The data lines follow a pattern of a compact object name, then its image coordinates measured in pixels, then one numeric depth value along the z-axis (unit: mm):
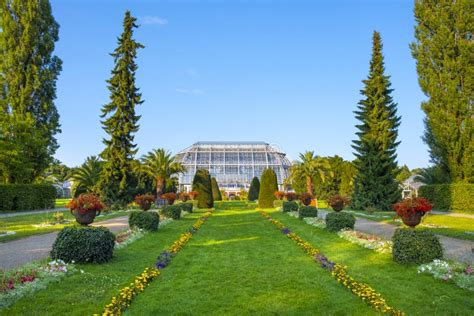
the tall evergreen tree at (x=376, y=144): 34375
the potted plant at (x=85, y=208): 10844
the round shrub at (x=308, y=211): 23641
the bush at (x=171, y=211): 24297
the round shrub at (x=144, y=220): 17359
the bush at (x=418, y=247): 9805
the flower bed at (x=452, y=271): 7914
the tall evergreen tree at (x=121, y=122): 34969
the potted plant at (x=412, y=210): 10625
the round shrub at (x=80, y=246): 9953
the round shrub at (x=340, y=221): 16984
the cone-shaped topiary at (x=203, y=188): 38188
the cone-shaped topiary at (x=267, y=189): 37906
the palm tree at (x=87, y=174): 37438
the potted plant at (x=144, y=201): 19652
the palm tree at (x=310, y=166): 44562
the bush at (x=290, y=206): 29656
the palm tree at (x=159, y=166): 39750
